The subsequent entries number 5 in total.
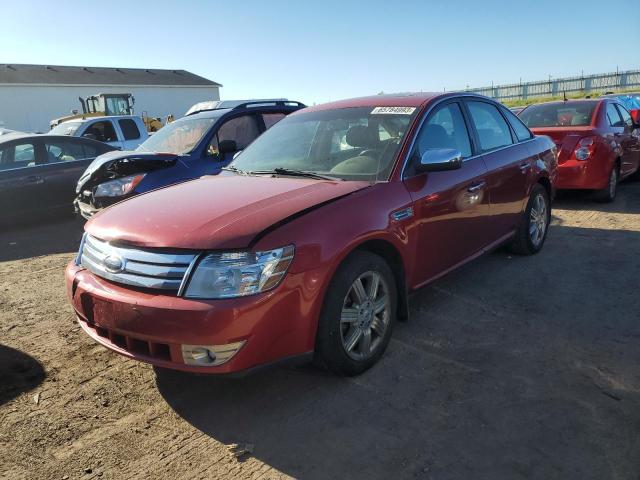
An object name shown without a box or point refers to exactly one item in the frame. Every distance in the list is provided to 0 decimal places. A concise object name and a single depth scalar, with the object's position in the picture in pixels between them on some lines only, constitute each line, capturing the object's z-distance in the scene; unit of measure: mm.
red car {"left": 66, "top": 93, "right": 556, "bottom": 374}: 2504
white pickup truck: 12170
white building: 40000
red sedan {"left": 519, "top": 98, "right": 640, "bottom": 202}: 7336
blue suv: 5797
